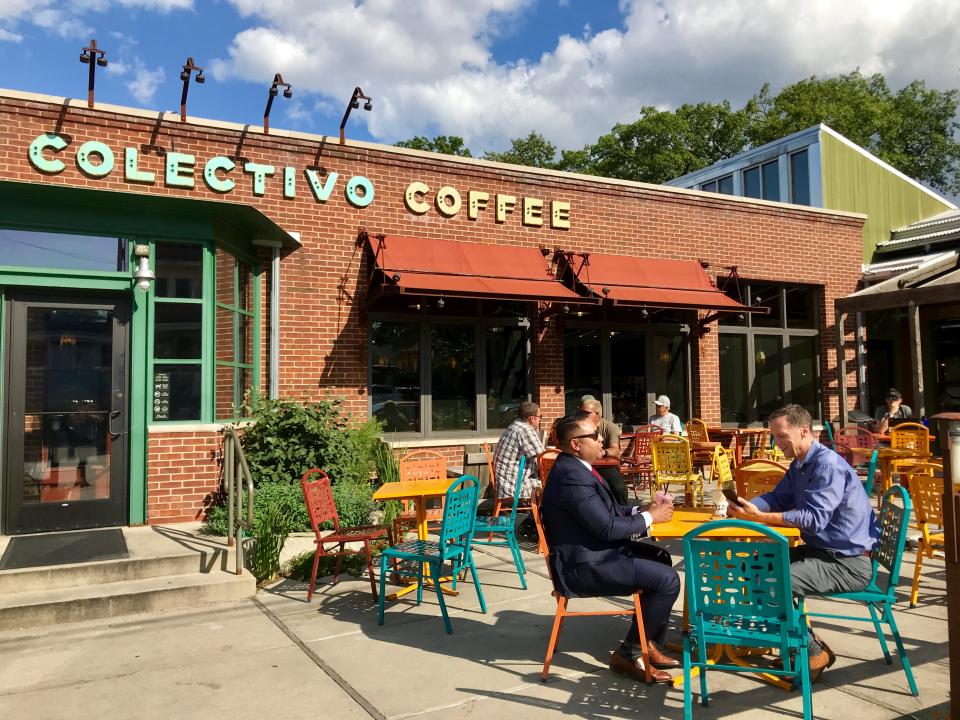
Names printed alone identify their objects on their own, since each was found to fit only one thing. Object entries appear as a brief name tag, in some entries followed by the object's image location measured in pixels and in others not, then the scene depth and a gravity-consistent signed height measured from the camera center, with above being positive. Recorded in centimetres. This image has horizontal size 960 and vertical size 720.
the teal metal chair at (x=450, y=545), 457 -106
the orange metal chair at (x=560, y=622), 358 -123
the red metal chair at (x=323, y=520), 520 -101
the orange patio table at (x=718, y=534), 358 -75
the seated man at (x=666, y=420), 906 -35
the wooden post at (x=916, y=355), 1074 +57
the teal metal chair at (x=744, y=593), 291 -86
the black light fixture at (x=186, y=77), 773 +359
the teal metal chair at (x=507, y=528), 549 -107
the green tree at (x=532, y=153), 3666 +1279
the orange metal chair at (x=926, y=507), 480 -82
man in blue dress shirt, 351 -71
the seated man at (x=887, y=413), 944 -31
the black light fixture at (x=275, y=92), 819 +363
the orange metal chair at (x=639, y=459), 863 -84
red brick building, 667 +122
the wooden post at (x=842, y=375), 1162 +29
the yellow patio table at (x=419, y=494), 532 -77
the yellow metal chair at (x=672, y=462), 731 -73
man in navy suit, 362 -82
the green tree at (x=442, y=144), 3481 +1271
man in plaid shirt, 650 -53
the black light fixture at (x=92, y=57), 734 +361
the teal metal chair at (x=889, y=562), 341 -89
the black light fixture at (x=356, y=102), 852 +363
